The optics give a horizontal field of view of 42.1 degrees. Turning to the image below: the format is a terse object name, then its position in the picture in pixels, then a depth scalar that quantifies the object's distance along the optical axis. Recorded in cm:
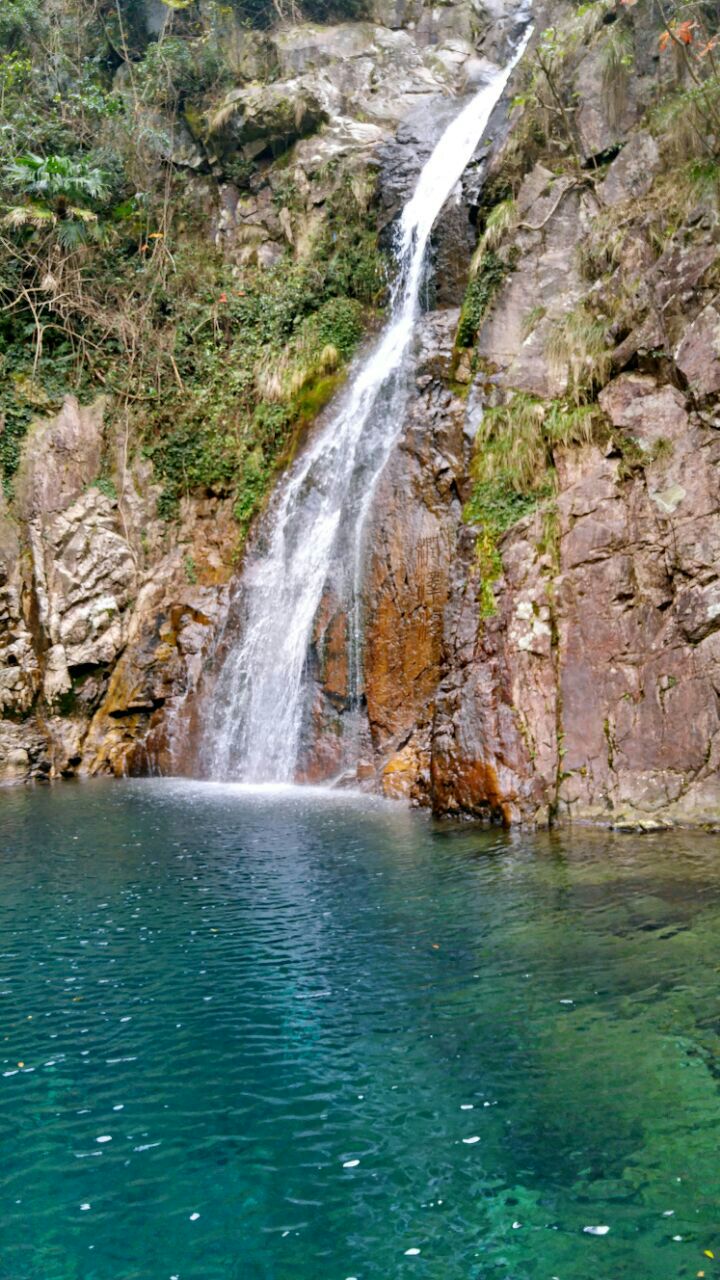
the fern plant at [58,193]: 2094
